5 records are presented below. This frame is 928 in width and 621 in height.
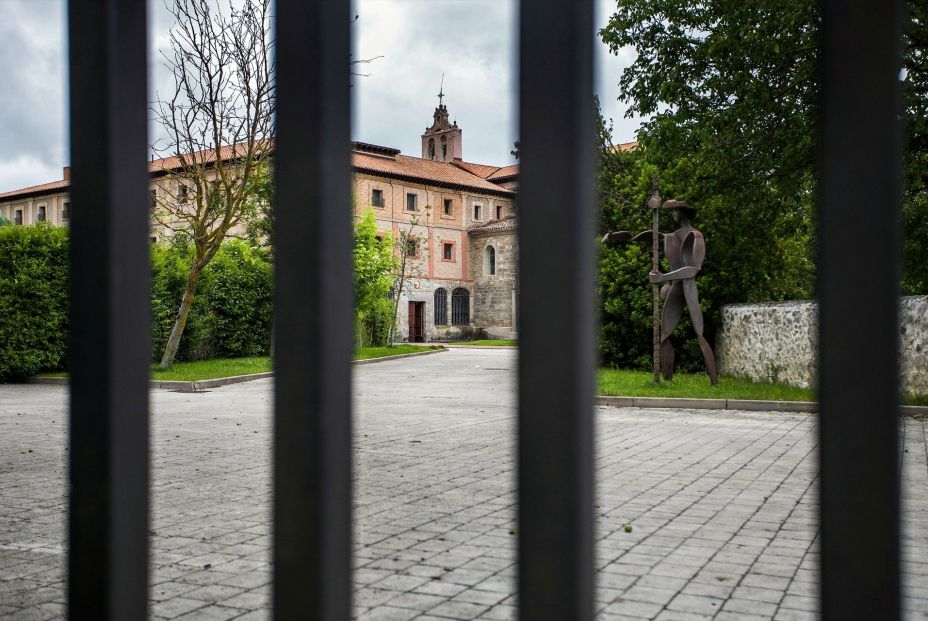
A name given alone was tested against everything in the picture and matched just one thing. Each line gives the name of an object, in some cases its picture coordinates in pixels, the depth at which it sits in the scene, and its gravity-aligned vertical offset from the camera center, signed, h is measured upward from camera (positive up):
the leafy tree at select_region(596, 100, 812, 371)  19.47 +0.87
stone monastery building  49.50 +3.94
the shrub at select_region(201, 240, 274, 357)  25.66 -0.05
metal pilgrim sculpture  14.68 +0.49
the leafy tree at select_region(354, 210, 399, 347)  30.25 +0.71
